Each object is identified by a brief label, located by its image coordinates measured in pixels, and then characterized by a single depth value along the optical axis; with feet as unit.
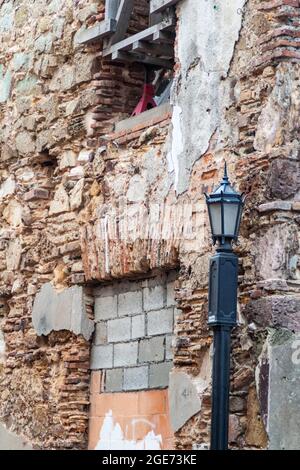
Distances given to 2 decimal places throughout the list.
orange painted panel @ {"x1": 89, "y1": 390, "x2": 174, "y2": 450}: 49.22
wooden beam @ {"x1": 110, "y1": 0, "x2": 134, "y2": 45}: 54.10
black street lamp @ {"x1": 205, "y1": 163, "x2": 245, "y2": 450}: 42.13
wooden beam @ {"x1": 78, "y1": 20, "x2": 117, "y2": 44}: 54.28
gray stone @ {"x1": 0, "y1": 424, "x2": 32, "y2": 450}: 56.70
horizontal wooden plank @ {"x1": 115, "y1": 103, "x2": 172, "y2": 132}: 51.08
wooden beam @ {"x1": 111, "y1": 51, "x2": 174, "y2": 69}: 54.41
